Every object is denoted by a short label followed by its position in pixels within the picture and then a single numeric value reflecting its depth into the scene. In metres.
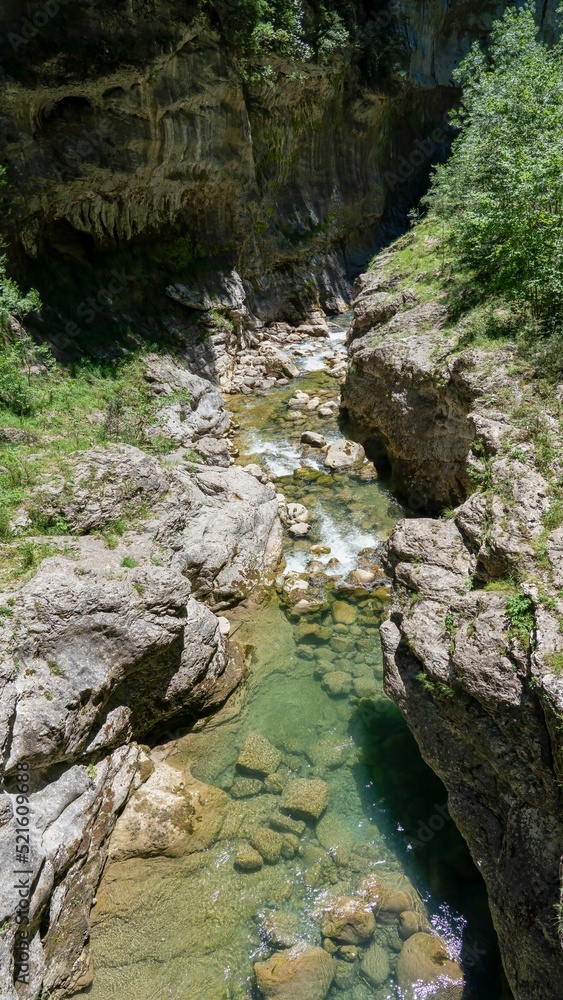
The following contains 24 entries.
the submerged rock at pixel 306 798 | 6.58
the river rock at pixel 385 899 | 5.78
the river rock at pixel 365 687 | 7.99
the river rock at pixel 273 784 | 6.89
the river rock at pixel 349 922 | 5.61
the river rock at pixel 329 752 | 7.20
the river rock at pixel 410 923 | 5.63
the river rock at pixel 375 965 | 5.35
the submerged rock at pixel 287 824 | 6.48
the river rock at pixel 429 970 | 5.22
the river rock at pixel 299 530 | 10.86
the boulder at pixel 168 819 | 6.27
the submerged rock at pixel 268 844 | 6.25
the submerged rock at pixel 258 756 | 7.07
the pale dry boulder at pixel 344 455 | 12.65
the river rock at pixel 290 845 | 6.30
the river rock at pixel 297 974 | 5.20
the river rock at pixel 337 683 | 8.04
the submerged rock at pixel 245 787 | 6.84
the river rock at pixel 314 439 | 13.38
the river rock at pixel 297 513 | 11.15
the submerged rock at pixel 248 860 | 6.14
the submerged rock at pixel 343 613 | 9.05
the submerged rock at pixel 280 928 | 5.61
